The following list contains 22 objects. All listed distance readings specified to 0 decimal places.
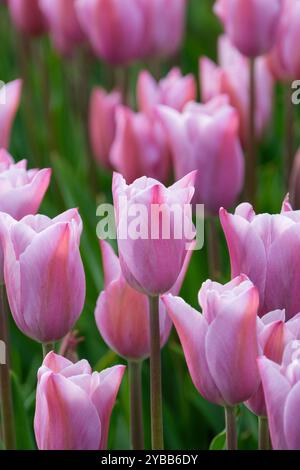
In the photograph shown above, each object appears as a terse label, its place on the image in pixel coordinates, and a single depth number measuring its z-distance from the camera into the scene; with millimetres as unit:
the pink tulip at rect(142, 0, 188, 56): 2110
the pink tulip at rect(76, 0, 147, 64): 1969
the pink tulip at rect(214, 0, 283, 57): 1841
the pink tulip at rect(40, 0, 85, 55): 2190
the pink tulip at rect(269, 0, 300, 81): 1873
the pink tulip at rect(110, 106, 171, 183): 1843
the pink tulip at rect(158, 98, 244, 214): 1727
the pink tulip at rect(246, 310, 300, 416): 1301
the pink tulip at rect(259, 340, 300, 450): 1254
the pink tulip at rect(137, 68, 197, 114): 1877
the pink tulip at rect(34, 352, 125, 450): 1296
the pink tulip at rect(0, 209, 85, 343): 1344
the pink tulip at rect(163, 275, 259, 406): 1295
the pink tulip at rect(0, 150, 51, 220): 1411
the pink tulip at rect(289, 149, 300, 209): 1733
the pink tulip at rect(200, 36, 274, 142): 1909
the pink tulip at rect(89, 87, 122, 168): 2057
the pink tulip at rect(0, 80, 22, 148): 1635
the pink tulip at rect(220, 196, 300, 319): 1345
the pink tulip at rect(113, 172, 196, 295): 1334
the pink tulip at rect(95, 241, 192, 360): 1414
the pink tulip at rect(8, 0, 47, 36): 2283
